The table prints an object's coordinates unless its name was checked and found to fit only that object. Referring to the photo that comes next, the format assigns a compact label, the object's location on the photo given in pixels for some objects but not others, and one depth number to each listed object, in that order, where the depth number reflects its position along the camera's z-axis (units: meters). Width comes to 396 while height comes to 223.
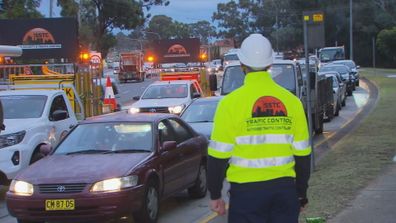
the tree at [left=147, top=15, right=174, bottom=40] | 144.62
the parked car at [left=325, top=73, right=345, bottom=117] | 24.10
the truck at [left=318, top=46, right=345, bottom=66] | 56.06
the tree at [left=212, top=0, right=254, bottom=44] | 135.88
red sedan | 7.45
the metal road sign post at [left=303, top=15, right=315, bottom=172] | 11.31
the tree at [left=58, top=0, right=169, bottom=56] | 60.75
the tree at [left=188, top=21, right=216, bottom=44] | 167.25
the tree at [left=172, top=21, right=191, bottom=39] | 146.12
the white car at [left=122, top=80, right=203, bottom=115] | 19.41
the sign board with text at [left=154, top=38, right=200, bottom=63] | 34.69
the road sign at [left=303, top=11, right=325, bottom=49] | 11.36
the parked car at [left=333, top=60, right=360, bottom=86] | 39.88
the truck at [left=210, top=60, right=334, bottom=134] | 15.24
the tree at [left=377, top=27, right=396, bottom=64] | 63.07
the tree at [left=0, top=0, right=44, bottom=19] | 33.69
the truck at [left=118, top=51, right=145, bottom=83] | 65.62
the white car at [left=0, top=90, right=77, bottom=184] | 10.59
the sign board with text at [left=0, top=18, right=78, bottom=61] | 18.84
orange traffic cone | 21.67
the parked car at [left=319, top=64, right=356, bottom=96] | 35.12
